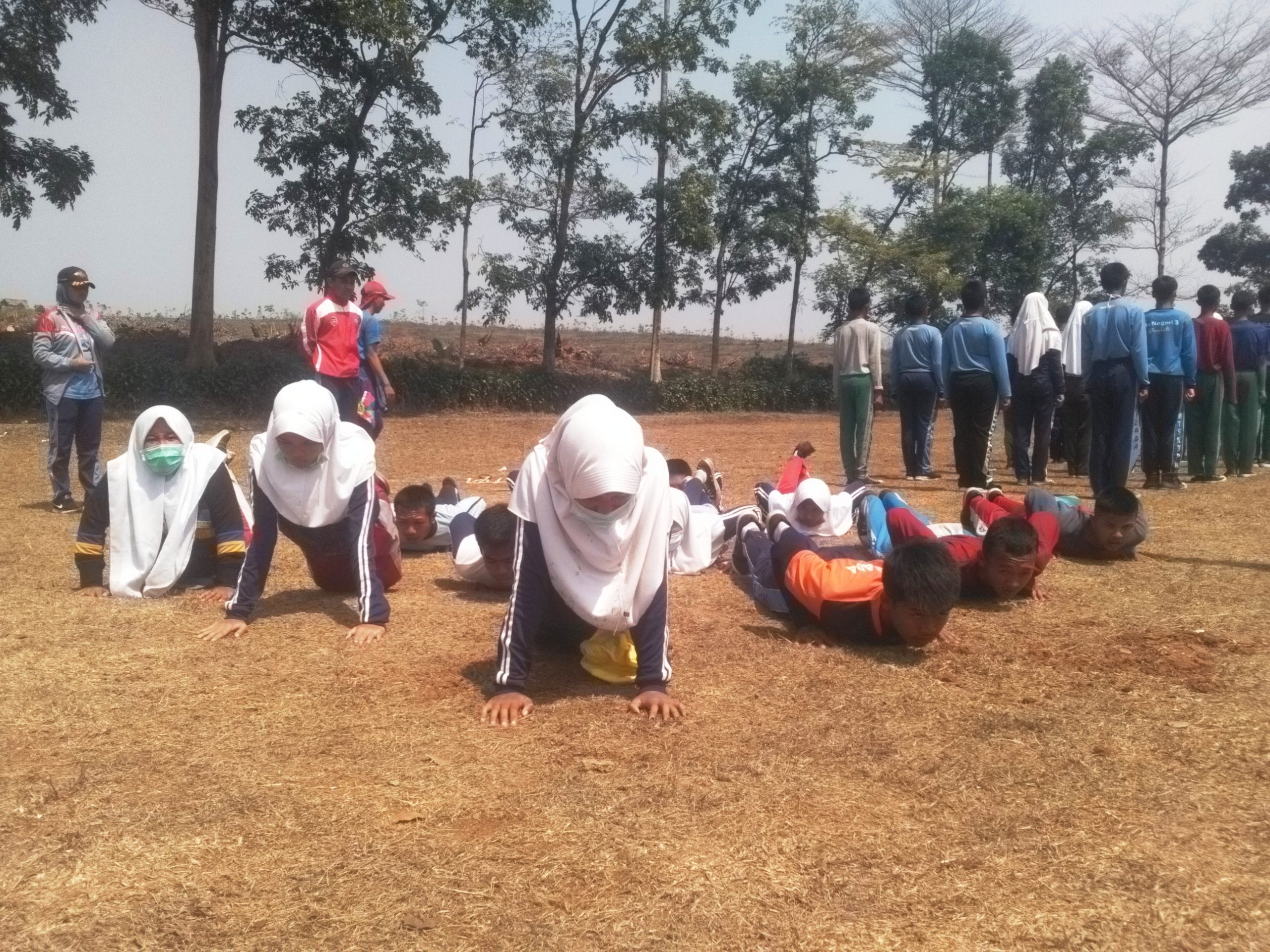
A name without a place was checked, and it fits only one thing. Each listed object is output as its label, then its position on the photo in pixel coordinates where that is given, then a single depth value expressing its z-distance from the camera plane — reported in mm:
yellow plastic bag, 4094
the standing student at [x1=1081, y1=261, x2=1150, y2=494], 8016
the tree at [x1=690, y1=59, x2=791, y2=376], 24766
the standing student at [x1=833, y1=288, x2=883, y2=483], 9453
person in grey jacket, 7762
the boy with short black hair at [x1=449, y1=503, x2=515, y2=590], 5359
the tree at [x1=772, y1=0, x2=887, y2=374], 24516
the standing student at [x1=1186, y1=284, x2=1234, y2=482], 9703
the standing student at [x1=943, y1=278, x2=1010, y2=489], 9062
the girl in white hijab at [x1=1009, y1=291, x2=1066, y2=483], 9875
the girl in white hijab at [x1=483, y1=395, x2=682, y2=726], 3676
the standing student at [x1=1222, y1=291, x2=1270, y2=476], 10250
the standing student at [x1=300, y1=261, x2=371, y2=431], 7727
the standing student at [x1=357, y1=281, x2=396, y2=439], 8164
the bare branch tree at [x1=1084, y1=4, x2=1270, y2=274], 28812
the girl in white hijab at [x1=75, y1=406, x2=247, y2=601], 5297
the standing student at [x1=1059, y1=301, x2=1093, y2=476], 10070
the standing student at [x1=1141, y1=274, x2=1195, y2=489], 8883
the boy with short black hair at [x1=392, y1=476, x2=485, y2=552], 6609
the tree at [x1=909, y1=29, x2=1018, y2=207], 27359
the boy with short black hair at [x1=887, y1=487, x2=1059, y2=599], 5148
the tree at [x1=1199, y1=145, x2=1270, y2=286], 29984
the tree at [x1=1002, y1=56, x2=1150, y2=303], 28422
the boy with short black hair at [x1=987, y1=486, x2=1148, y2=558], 6242
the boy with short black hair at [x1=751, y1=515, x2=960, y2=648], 4289
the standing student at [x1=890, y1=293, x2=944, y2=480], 9953
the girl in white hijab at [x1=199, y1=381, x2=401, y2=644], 4719
